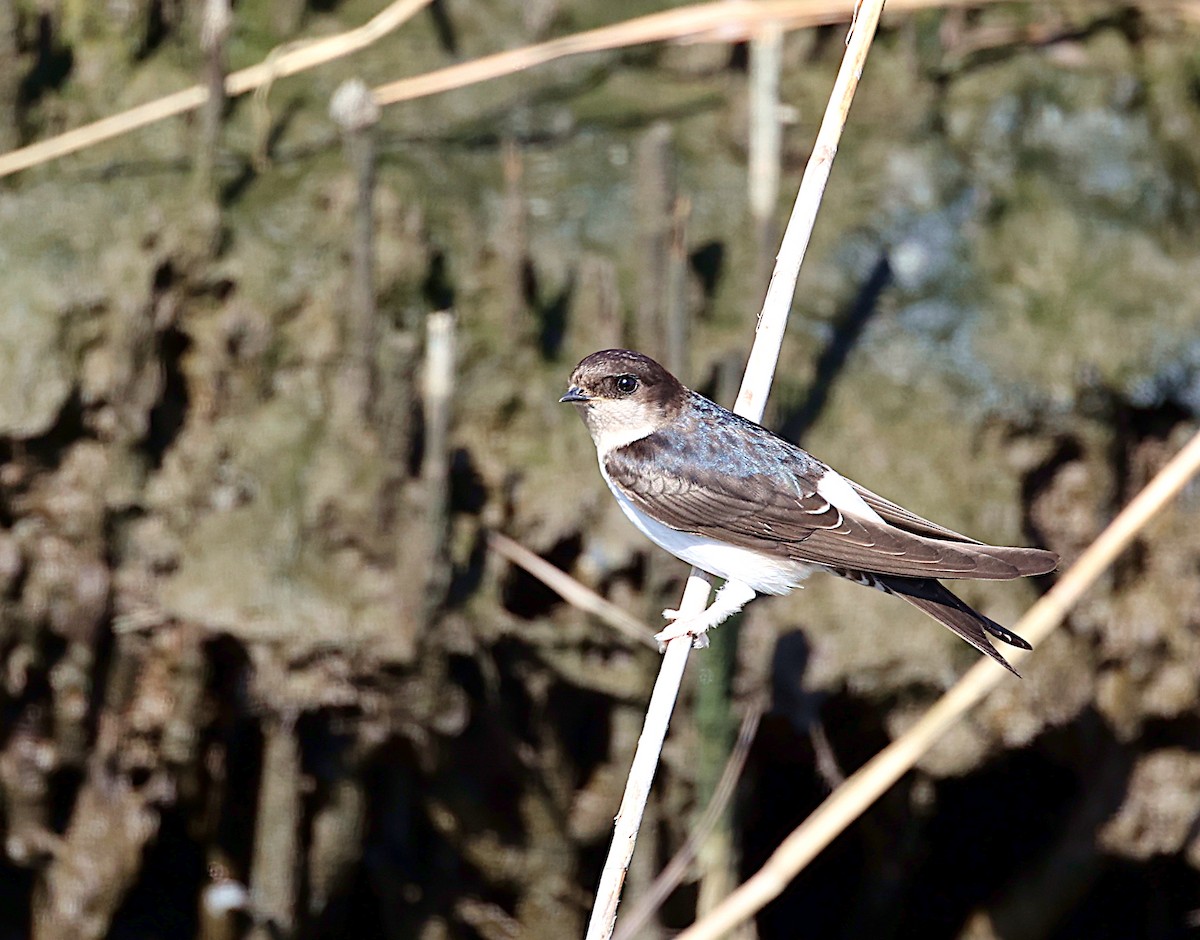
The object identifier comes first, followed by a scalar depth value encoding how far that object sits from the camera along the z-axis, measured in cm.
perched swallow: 640
